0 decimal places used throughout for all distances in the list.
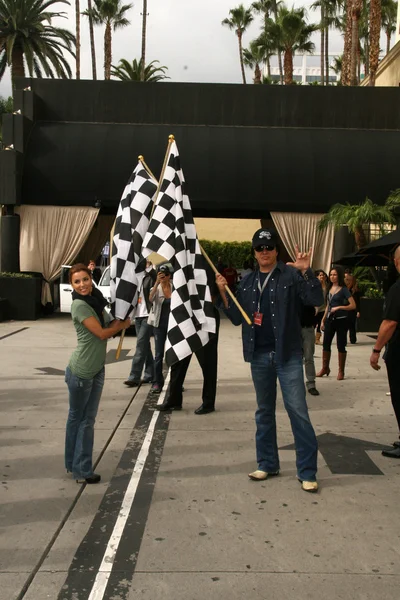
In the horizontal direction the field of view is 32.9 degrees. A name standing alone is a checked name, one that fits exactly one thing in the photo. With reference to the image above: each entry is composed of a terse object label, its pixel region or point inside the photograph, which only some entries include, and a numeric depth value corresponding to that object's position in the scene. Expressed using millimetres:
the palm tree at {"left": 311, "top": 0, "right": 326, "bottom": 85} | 51878
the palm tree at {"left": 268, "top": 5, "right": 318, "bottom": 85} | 46719
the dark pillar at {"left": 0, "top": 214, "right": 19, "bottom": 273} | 20047
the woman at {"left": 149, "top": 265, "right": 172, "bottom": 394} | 8920
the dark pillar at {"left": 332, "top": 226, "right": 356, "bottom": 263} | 20172
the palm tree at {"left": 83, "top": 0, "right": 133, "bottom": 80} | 50812
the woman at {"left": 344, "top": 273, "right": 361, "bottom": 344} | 14336
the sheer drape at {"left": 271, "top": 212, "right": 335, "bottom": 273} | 20125
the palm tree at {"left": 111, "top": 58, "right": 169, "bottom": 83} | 53750
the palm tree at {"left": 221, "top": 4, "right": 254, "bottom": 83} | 68688
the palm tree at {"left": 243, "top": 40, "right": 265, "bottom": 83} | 67975
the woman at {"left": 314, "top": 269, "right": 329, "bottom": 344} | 11758
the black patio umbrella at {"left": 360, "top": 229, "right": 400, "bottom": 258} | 11133
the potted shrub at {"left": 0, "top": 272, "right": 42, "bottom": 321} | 19047
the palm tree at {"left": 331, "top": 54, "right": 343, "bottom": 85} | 70812
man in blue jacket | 5262
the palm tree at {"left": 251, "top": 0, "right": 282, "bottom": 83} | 65812
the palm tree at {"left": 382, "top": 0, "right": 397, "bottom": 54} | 50106
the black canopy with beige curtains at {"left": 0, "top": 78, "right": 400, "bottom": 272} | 20031
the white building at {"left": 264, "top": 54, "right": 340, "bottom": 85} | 155500
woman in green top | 5312
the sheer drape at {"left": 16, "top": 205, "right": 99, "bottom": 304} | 20297
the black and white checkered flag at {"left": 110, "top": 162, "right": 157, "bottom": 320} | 5699
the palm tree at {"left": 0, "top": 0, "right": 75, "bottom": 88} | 35250
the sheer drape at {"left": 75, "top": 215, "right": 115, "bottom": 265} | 25197
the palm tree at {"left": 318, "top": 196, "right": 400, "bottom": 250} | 17578
